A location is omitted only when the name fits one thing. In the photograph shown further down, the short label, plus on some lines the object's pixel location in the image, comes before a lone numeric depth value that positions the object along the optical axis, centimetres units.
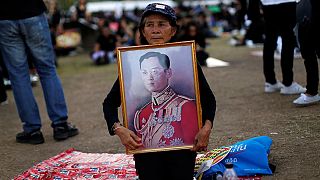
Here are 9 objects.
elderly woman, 279
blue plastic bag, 319
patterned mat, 350
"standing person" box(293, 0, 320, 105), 459
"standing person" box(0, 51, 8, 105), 684
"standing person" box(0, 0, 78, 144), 442
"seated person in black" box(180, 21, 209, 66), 1018
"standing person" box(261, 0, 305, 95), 545
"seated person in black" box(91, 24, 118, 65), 1180
